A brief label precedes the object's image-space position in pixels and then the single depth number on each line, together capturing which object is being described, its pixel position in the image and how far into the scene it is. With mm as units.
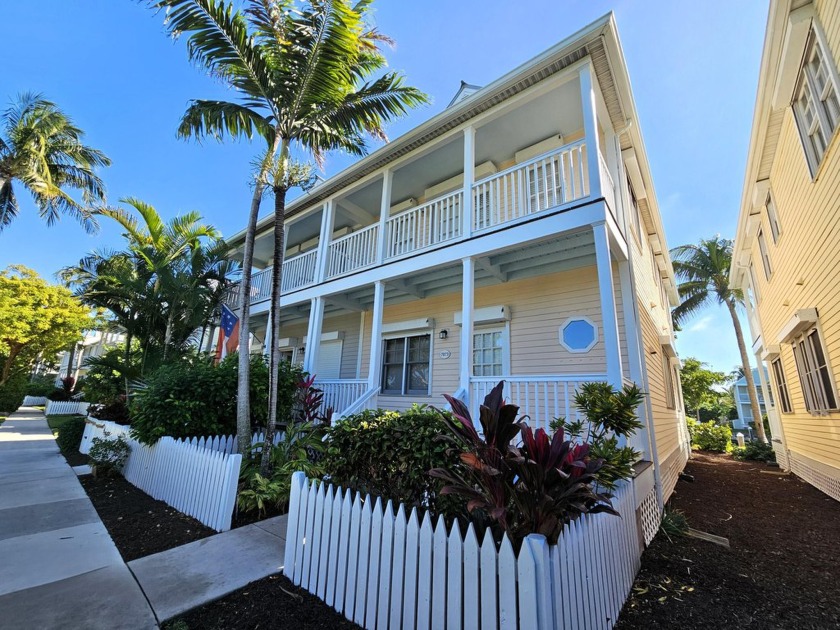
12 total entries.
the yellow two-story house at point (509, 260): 5477
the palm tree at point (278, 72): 5664
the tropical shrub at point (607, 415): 3225
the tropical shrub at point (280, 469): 4750
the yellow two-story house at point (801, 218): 5277
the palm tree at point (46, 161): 14453
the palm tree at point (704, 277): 19914
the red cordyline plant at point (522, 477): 2338
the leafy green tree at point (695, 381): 23672
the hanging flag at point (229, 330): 8125
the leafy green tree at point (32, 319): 15484
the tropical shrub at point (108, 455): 6543
